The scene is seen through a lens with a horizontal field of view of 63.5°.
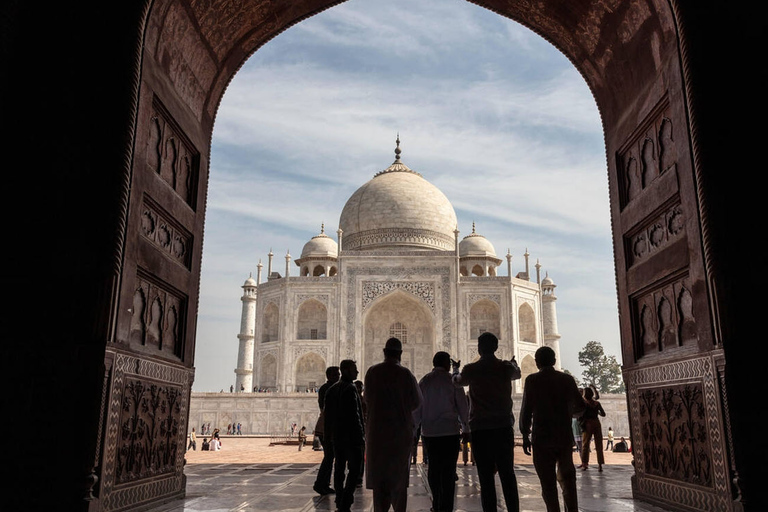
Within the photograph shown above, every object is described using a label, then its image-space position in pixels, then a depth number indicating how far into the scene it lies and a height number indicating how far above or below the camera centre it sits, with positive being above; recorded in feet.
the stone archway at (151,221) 11.88 +3.91
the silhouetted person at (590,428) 26.53 -0.80
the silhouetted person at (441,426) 13.69 -0.38
